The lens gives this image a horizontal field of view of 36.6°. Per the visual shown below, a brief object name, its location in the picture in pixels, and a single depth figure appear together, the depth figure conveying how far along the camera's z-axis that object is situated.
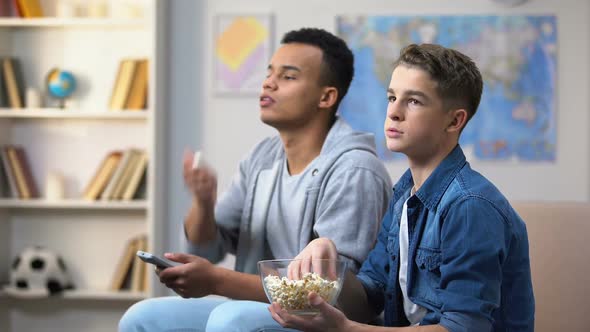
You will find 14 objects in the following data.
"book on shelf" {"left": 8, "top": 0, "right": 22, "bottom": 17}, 4.25
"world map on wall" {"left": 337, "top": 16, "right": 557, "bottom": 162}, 4.21
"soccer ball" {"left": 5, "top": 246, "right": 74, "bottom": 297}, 4.14
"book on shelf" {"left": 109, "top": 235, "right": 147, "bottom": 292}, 4.15
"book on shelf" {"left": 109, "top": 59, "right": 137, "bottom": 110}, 4.19
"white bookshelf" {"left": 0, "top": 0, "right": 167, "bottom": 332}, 4.35
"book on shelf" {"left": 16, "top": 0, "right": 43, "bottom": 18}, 4.24
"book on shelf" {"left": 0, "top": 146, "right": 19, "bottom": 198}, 4.25
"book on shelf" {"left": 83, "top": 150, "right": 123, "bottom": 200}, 4.19
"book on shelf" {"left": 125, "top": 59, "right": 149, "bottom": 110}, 4.20
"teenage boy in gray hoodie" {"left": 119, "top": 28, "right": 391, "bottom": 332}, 1.91
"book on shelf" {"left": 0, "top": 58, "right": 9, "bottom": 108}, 4.30
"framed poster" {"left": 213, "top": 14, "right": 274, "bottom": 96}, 4.29
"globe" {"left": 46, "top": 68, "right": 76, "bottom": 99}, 4.22
